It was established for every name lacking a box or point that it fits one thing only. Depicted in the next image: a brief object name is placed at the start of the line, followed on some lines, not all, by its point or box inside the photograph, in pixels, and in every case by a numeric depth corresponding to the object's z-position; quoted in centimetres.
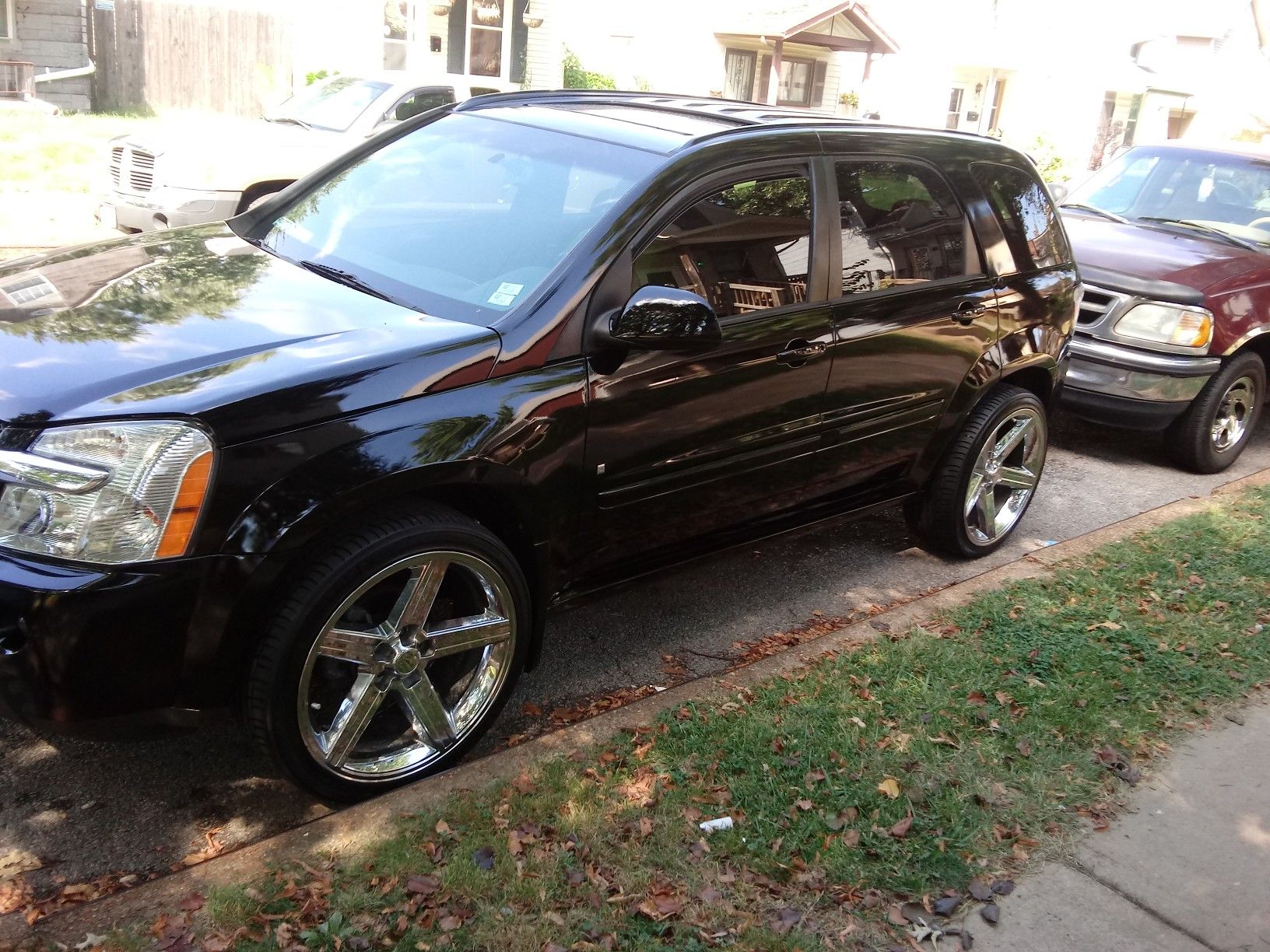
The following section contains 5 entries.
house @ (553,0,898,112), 2606
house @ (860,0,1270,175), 3131
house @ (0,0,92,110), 2036
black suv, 280
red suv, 704
